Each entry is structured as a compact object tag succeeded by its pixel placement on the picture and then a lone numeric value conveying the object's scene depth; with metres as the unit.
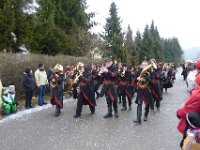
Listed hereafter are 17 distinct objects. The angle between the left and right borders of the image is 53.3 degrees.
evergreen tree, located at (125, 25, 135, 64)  33.17
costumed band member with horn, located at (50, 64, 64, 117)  6.61
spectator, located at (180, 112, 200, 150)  2.48
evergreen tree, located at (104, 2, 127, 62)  25.45
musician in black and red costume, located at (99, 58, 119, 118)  6.34
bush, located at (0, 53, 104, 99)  8.29
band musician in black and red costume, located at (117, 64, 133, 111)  7.38
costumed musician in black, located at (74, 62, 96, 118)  6.48
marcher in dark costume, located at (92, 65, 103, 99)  8.85
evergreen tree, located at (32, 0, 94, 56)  15.42
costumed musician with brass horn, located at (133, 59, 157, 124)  5.84
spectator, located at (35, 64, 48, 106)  8.24
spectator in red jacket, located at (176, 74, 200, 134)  2.56
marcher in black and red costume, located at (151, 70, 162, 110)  7.07
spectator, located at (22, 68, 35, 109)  7.64
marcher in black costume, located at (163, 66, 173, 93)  11.34
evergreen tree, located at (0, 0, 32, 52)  11.73
